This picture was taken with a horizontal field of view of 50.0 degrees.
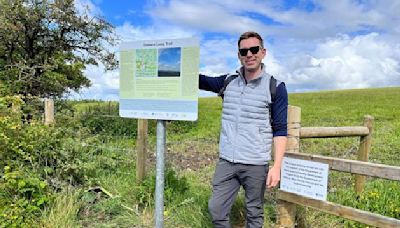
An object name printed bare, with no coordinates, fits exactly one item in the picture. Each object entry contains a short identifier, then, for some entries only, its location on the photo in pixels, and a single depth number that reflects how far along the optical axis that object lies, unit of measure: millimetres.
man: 3732
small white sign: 4102
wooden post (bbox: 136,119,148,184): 5949
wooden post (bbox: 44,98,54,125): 7414
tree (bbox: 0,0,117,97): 11445
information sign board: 3838
